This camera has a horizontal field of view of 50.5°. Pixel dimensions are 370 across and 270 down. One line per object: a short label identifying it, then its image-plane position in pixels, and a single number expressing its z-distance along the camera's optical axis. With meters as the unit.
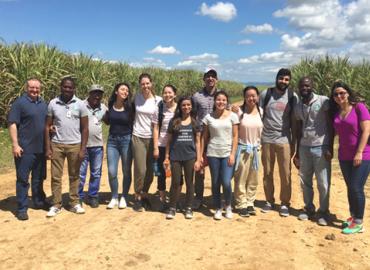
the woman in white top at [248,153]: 5.40
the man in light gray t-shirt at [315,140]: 5.14
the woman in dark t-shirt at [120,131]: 5.58
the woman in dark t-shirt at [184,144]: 5.30
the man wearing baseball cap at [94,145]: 5.72
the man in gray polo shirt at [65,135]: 5.36
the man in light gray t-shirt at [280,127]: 5.38
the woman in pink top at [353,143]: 4.74
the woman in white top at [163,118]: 5.47
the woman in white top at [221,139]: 5.29
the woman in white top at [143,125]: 5.52
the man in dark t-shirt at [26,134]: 5.23
